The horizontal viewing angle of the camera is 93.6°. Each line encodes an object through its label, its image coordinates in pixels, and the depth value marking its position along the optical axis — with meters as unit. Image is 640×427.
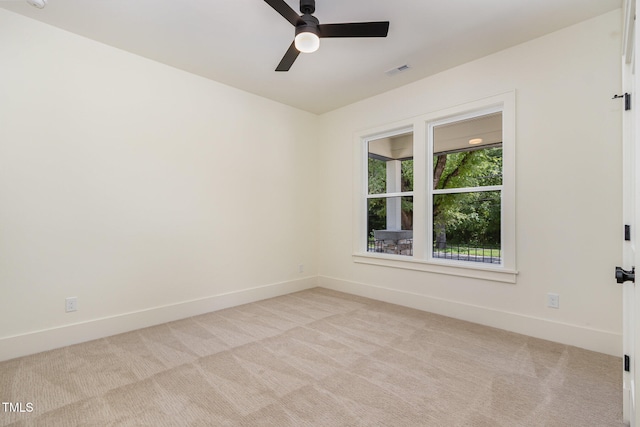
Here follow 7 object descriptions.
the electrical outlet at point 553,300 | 2.70
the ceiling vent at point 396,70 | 3.35
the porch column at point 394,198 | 4.06
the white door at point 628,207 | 1.50
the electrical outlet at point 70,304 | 2.68
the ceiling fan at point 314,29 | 2.10
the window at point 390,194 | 3.94
